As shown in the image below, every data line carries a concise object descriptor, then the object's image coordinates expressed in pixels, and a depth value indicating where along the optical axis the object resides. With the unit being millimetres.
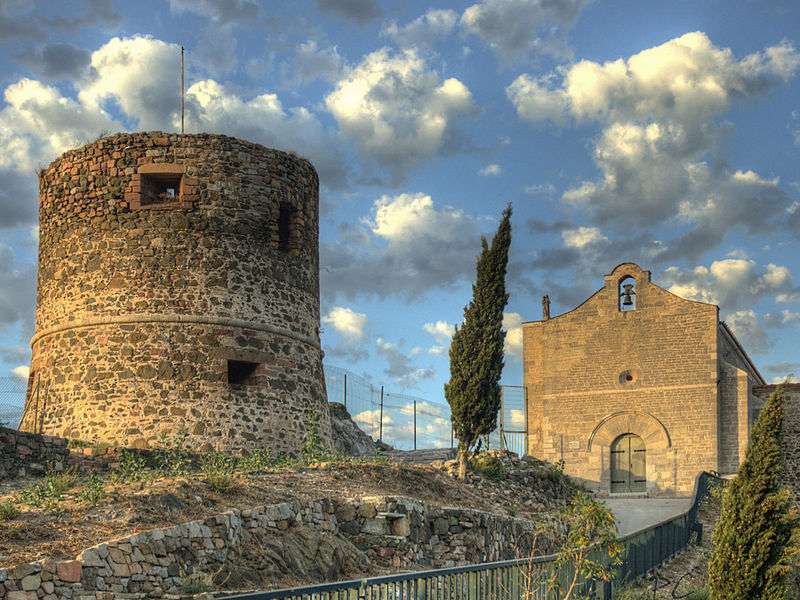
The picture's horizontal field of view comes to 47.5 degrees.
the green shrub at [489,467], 21172
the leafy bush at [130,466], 13758
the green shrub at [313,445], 16481
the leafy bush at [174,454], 15516
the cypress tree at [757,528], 13781
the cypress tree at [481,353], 21250
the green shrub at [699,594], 15219
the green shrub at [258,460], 15047
